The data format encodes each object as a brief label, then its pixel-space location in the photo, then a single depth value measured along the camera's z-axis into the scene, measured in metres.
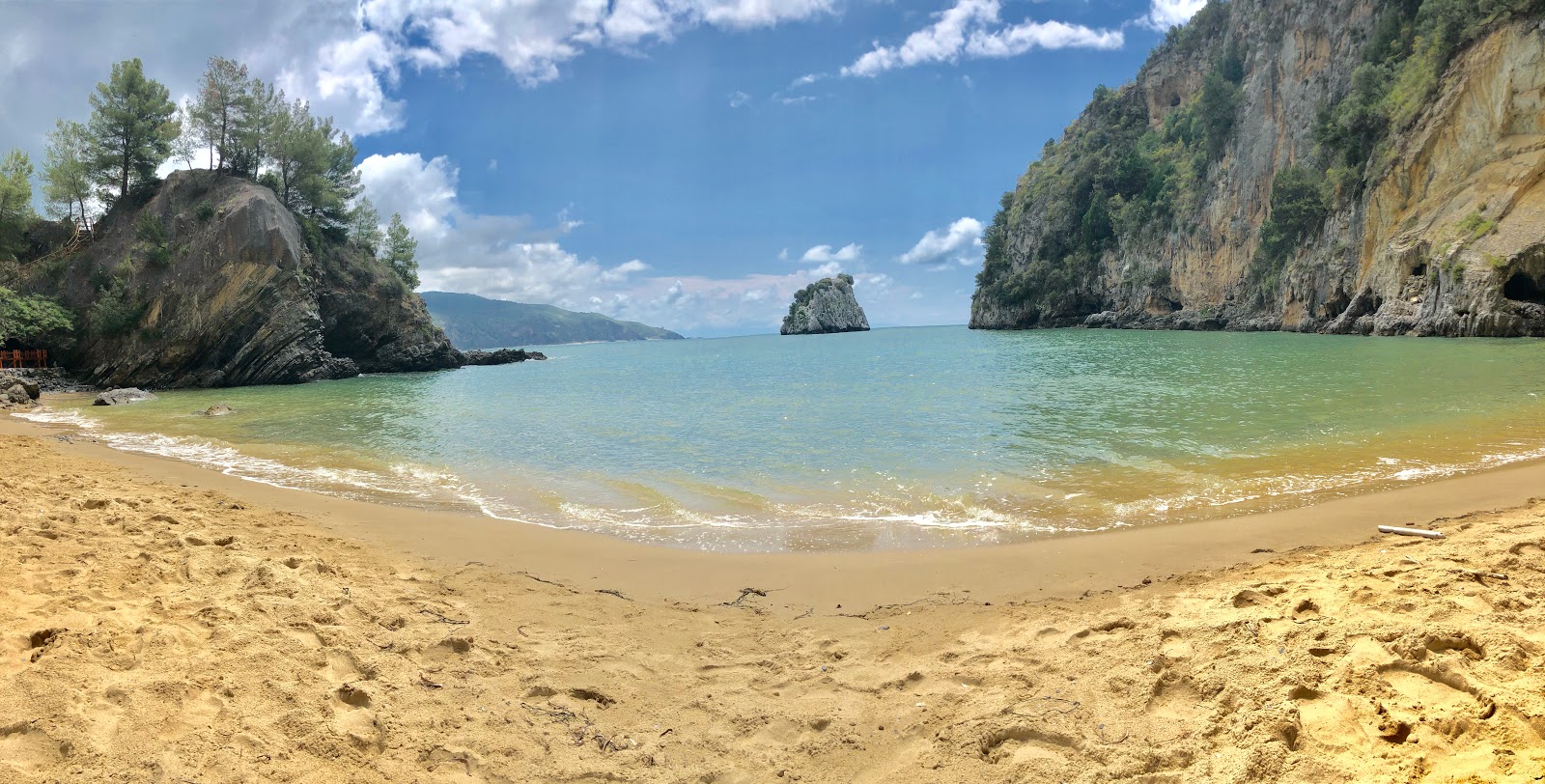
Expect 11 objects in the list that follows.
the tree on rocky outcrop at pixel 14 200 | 37.69
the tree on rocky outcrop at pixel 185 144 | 43.59
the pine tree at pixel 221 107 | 43.94
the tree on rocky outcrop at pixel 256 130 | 45.22
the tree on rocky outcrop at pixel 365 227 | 53.44
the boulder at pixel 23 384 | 26.80
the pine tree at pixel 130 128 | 40.25
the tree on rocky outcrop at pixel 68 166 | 39.81
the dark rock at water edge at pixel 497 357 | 62.85
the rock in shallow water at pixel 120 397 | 26.52
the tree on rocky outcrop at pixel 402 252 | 58.78
